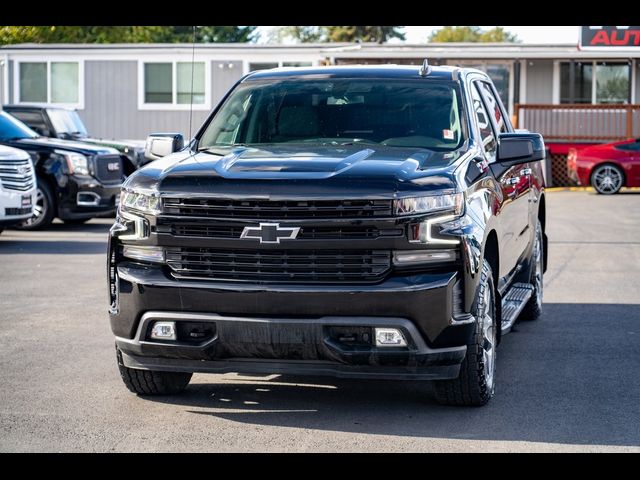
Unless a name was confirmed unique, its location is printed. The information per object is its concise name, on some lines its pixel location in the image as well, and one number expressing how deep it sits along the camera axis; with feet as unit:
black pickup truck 19.69
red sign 113.19
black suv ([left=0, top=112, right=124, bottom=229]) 60.90
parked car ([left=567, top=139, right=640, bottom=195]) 91.50
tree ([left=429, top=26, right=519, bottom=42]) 381.40
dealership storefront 117.80
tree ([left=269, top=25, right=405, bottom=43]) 299.99
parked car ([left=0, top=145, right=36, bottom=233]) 51.47
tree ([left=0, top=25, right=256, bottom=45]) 168.35
